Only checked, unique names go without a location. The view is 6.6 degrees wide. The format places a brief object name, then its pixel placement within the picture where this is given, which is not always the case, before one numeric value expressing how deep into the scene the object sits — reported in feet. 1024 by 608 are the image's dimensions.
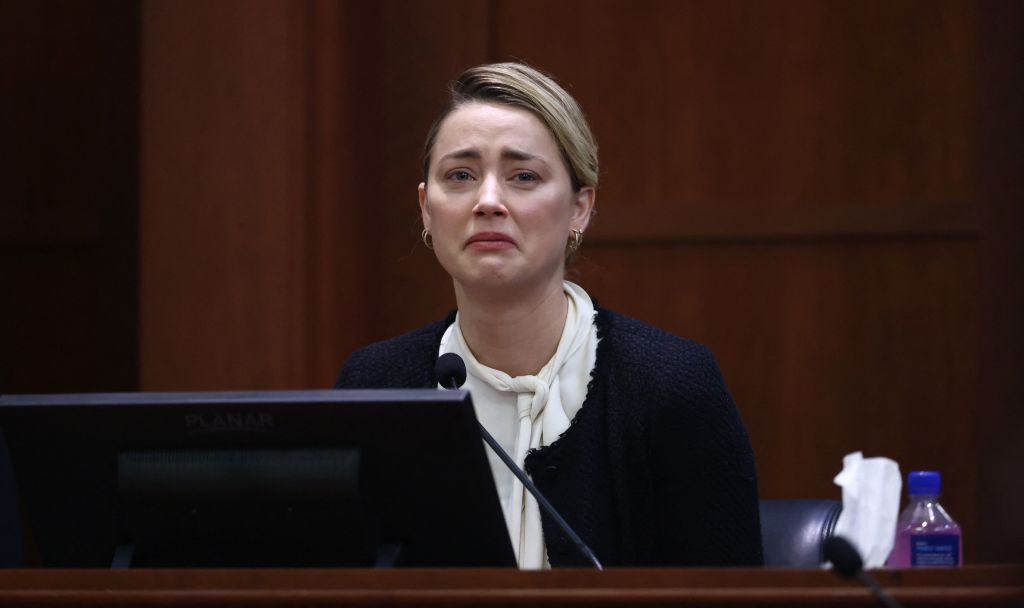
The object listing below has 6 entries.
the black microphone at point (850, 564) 25.56
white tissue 27.60
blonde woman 27.22
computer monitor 25.92
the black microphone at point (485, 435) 26.35
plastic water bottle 27.68
